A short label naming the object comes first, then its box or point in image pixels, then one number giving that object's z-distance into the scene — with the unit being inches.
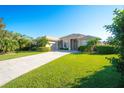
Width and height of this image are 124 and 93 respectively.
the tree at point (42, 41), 733.8
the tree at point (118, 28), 103.7
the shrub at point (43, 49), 683.4
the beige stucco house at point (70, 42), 773.8
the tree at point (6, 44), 519.3
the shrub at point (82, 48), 624.5
